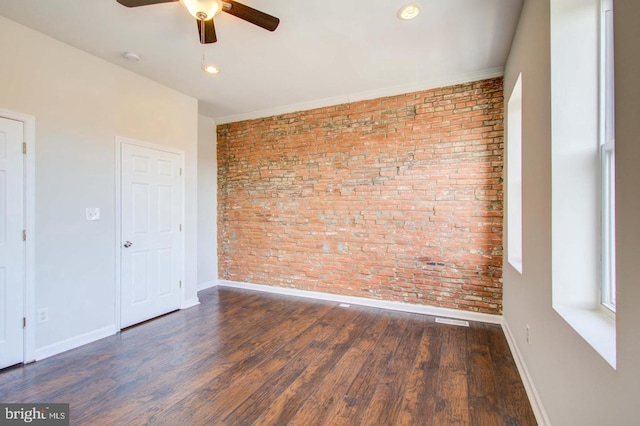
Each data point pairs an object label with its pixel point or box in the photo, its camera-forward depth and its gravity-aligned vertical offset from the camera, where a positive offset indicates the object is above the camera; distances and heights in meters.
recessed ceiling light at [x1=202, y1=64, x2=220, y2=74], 3.22 +1.62
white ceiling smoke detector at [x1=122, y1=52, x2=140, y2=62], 2.94 +1.61
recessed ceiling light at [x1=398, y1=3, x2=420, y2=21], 2.27 +1.61
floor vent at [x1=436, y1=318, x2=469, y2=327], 3.33 -1.28
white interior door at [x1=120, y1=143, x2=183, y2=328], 3.28 -0.25
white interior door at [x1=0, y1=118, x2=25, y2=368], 2.38 -0.26
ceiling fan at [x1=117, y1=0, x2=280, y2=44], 1.85 +1.36
